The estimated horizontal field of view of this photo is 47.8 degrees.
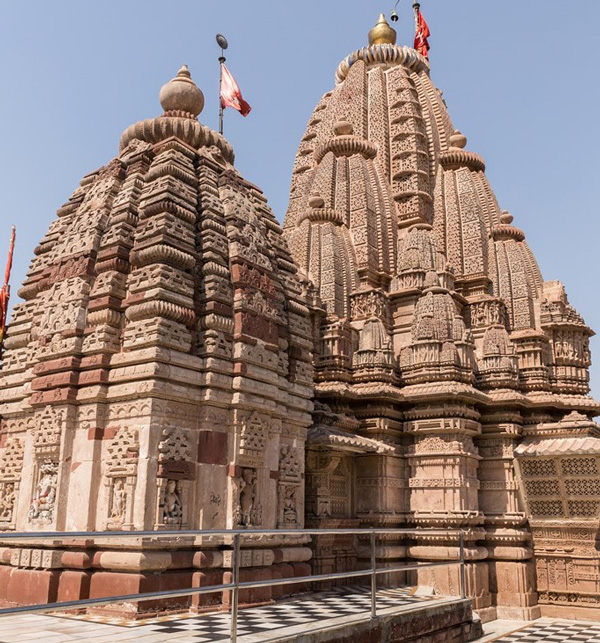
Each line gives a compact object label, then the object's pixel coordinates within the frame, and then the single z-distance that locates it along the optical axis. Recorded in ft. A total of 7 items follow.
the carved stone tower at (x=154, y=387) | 28.02
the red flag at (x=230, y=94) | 56.59
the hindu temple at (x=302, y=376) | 28.99
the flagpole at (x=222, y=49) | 55.31
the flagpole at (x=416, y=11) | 92.73
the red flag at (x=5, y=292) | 65.57
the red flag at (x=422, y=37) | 90.84
